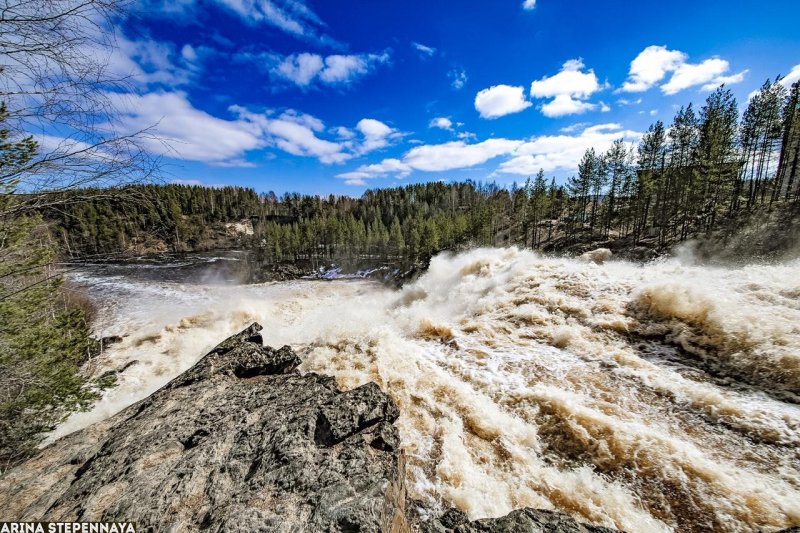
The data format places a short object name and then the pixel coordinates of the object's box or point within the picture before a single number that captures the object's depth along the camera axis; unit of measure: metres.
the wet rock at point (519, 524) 4.38
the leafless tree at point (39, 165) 2.71
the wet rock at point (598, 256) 22.97
